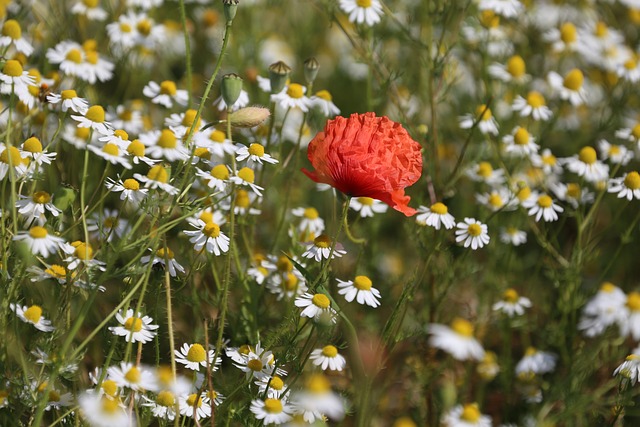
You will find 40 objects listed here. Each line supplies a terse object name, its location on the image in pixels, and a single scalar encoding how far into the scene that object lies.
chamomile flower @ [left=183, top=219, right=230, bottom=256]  1.36
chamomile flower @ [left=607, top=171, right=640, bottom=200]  1.43
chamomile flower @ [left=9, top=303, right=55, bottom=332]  1.34
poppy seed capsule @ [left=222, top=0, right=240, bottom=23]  1.34
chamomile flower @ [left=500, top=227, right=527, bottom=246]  1.49
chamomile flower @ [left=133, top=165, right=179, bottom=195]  1.32
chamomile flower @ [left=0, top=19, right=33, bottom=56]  1.43
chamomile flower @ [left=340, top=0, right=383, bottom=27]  1.47
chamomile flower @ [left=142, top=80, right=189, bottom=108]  1.45
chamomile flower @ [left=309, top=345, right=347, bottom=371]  1.35
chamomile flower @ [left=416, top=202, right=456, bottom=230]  1.41
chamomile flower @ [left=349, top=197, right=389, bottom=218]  1.44
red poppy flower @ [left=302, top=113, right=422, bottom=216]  1.33
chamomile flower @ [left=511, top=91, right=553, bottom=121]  1.52
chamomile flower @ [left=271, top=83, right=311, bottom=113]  1.43
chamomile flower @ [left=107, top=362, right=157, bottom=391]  1.29
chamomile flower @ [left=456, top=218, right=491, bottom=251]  1.41
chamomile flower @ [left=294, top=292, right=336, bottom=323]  1.34
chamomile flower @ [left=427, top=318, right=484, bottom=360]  1.24
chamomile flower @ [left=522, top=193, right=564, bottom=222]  1.46
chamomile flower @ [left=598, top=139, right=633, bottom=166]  1.48
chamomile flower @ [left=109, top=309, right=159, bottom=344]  1.33
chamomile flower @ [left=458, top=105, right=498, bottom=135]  1.49
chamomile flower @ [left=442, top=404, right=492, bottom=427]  1.32
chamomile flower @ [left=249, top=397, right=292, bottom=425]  1.31
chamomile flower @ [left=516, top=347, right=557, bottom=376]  1.46
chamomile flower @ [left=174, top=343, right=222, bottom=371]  1.34
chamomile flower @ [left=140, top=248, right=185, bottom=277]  1.36
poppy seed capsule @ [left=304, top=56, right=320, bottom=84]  1.40
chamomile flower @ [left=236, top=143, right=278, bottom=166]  1.37
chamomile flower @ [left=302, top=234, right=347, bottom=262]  1.37
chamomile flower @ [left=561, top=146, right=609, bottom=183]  1.48
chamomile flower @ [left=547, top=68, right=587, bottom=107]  1.55
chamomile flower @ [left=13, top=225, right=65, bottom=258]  1.31
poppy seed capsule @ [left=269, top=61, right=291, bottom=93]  1.38
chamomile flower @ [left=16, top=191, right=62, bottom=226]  1.35
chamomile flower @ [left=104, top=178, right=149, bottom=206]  1.35
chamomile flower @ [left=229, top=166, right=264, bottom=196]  1.35
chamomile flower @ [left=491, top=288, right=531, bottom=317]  1.47
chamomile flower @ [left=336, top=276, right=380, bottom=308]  1.37
